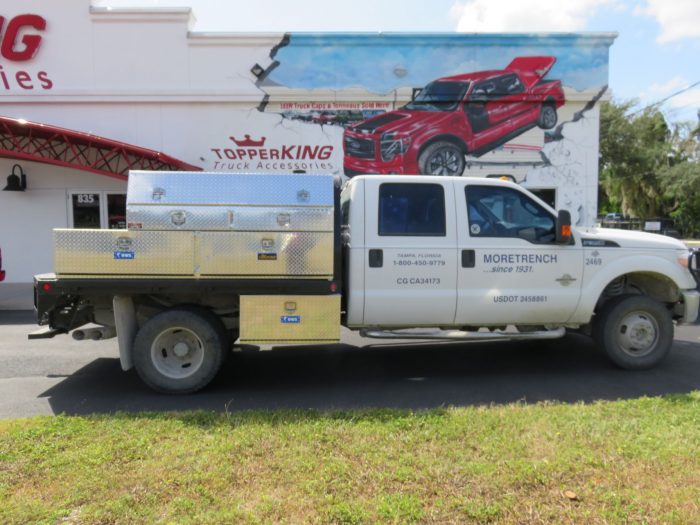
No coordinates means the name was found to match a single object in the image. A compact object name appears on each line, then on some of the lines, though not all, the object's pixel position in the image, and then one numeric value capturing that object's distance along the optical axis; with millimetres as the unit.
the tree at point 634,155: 31969
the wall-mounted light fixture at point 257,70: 14062
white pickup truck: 5055
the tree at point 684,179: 34125
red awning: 12430
